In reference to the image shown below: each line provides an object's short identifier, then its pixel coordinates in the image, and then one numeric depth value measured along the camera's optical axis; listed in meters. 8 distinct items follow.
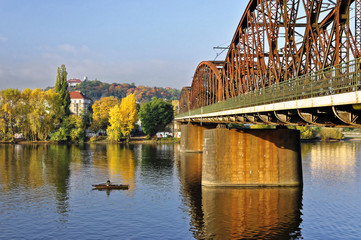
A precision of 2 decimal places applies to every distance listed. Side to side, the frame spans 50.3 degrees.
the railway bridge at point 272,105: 23.00
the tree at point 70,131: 141.94
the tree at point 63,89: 152.24
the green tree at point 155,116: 154.62
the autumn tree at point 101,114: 159.50
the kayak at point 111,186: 49.06
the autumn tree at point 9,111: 138.25
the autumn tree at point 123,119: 145.27
